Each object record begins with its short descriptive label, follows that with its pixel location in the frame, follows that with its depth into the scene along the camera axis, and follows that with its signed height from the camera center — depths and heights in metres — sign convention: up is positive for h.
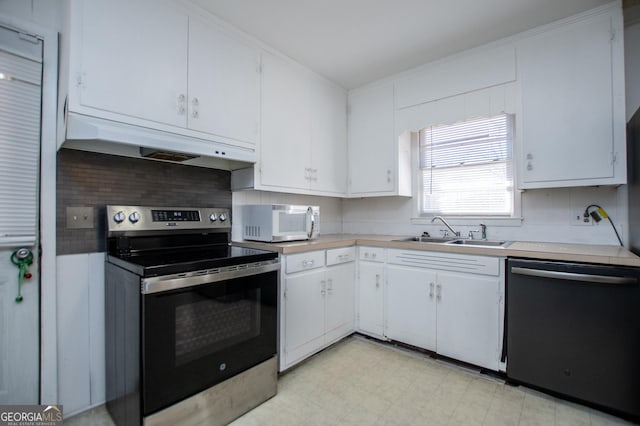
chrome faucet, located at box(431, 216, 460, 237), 2.73 -0.09
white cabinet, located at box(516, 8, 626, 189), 1.98 +0.75
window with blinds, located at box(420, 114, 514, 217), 2.63 +0.43
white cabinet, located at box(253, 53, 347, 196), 2.44 +0.74
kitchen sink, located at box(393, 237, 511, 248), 2.43 -0.22
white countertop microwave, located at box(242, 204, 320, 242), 2.26 -0.05
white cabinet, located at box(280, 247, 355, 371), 2.17 -0.67
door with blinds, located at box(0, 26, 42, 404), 1.56 +0.00
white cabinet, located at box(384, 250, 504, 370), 2.12 -0.66
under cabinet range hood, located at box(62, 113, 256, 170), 1.48 +0.40
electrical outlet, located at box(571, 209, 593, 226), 2.23 -0.03
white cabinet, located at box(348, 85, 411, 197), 2.96 +0.66
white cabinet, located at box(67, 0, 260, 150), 1.54 +0.85
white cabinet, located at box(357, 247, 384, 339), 2.67 -0.68
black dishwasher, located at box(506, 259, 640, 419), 1.66 -0.67
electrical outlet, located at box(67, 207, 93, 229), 1.74 -0.01
